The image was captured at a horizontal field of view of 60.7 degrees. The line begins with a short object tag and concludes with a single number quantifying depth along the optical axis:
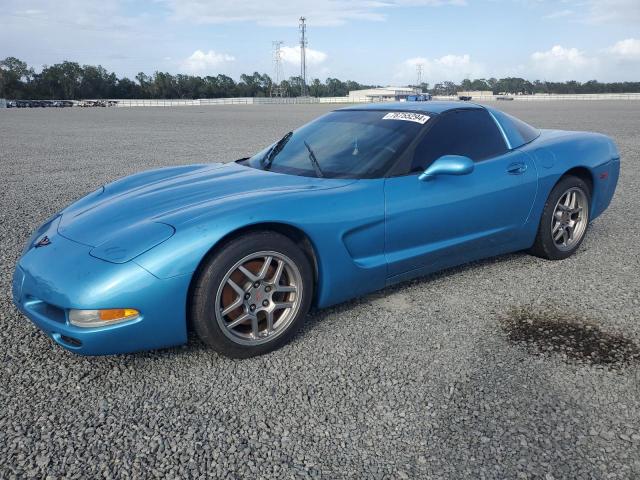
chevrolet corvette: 2.53
